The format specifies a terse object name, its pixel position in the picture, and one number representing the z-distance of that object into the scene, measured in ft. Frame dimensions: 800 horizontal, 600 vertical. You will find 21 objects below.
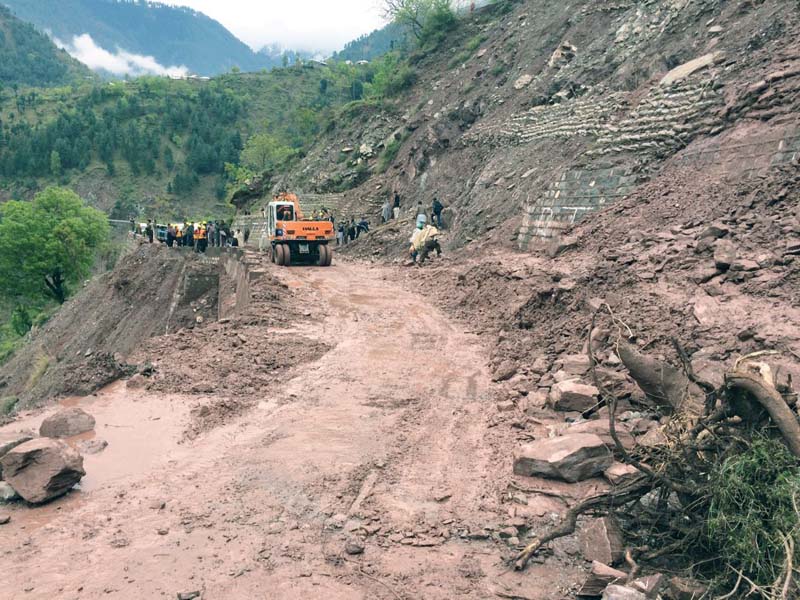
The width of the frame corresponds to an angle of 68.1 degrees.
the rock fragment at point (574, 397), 19.76
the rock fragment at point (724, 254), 24.57
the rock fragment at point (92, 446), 19.43
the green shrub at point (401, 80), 119.24
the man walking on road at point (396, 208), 87.31
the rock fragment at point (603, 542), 12.30
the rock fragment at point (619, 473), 14.54
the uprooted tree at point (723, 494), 10.21
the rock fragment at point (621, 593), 10.59
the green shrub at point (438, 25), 123.44
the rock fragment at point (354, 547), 13.43
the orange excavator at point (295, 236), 60.90
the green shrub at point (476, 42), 110.83
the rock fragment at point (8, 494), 15.85
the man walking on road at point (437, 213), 71.10
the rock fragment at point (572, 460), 15.71
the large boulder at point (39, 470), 15.60
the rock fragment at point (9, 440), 16.97
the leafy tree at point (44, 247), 123.65
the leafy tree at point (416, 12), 126.93
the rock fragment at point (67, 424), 20.44
